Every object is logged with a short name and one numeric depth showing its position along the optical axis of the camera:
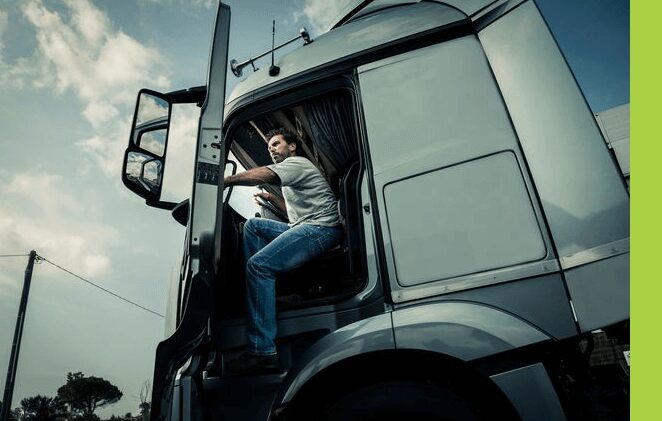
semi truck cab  1.27
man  1.77
